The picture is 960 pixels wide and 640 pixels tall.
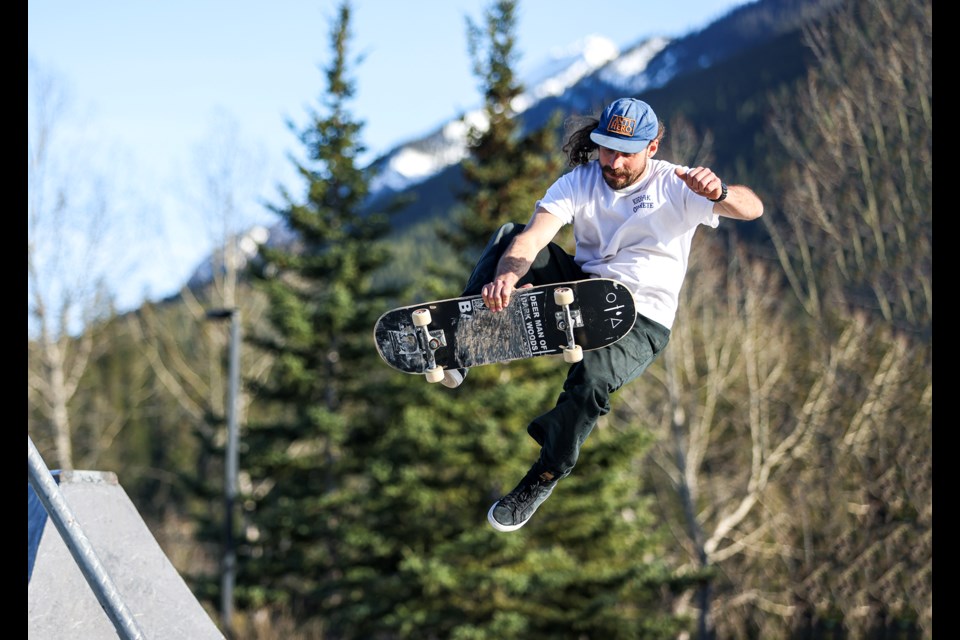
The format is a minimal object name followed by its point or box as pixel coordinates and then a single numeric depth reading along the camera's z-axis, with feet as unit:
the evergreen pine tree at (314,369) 68.80
